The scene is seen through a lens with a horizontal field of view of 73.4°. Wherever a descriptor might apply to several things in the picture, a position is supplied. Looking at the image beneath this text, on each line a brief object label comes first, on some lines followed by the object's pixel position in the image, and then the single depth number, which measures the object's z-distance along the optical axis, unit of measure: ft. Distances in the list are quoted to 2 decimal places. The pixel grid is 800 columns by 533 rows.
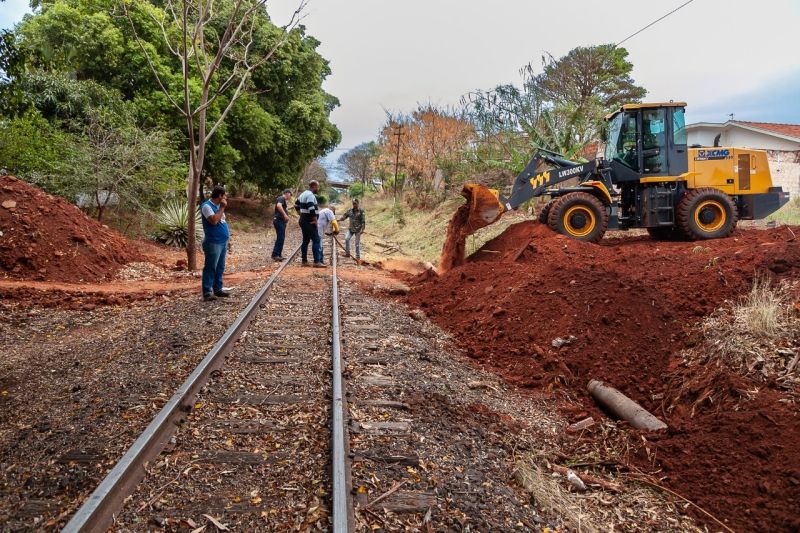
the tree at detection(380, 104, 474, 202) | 100.46
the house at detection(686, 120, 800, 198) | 78.38
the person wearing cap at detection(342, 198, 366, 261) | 47.55
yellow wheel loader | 36.29
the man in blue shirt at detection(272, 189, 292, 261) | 44.29
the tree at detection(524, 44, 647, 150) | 87.15
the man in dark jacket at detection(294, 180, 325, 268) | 40.88
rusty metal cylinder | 15.60
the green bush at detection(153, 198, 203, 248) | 54.54
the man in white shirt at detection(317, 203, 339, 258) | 43.30
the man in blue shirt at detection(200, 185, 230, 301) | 26.99
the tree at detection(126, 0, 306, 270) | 38.11
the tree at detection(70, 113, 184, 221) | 48.03
